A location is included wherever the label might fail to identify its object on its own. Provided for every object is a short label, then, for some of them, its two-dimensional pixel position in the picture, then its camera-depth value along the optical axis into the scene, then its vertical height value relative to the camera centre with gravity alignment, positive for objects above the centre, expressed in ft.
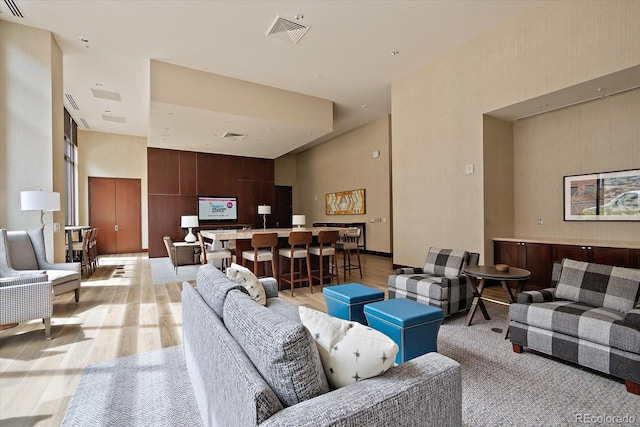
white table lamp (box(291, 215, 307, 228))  23.25 -0.45
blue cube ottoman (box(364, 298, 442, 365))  7.63 -2.94
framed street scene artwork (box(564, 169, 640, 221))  13.44 +0.67
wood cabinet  12.54 -2.02
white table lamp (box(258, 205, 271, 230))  32.30 +0.50
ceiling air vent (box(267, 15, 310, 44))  14.44 +9.21
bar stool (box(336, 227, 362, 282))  19.33 -1.96
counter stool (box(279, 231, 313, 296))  15.76 -1.99
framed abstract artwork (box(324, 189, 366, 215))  31.55 +1.24
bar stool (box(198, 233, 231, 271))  17.03 -2.25
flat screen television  31.63 +0.77
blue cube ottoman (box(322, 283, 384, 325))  9.68 -2.84
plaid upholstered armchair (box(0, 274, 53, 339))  9.43 -2.64
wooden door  31.45 +0.36
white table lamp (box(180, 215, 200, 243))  25.29 -0.57
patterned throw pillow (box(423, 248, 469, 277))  12.17 -2.05
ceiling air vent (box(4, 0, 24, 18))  12.80 +9.14
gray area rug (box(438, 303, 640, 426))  6.00 -4.09
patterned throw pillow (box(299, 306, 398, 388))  3.76 -1.76
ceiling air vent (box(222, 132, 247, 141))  24.78 +6.63
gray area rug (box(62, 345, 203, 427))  6.17 -4.12
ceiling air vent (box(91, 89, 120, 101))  21.95 +9.11
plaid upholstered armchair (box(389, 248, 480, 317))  11.22 -2.70
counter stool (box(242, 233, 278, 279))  15.12 -2.00
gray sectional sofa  3.06 -2.00
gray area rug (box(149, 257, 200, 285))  18.90 -4.01
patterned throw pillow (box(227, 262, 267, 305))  7.89 -1.76
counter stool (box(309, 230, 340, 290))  16.62 -1.97
